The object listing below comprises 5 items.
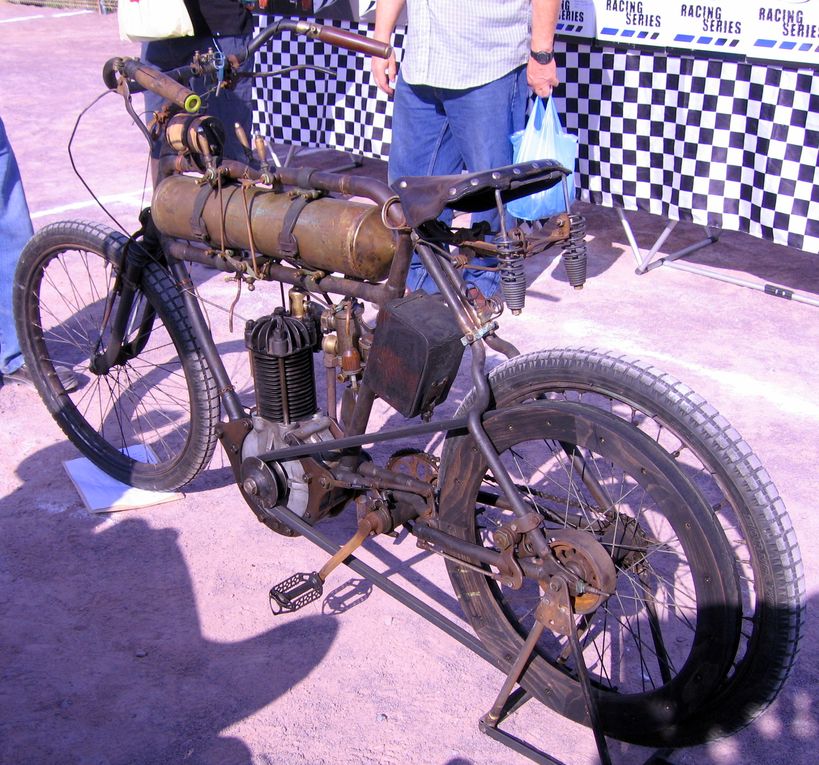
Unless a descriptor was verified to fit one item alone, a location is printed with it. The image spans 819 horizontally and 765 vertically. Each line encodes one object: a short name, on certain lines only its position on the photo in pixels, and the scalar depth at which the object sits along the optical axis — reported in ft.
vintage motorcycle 6.86
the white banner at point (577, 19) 16.39
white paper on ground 11.13
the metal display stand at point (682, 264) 16.05
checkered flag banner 14.71
